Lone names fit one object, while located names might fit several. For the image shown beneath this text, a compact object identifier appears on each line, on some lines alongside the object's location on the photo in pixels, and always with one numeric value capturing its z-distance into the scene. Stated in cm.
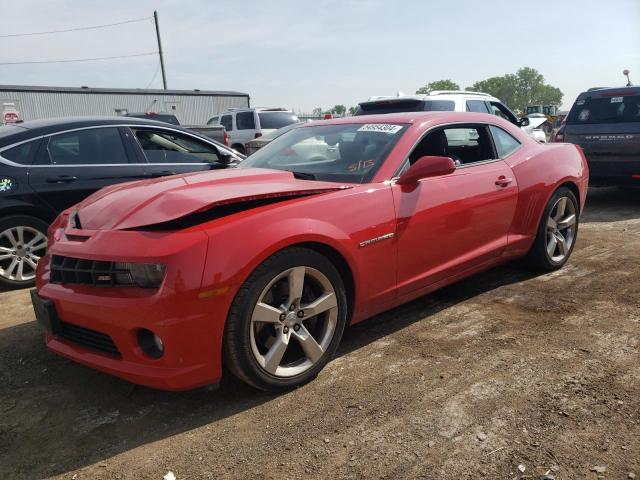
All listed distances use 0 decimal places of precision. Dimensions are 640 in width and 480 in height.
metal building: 2169
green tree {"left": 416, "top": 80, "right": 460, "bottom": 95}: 11393
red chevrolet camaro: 236
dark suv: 717
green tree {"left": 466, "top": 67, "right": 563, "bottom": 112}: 14675
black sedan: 454
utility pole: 3194
